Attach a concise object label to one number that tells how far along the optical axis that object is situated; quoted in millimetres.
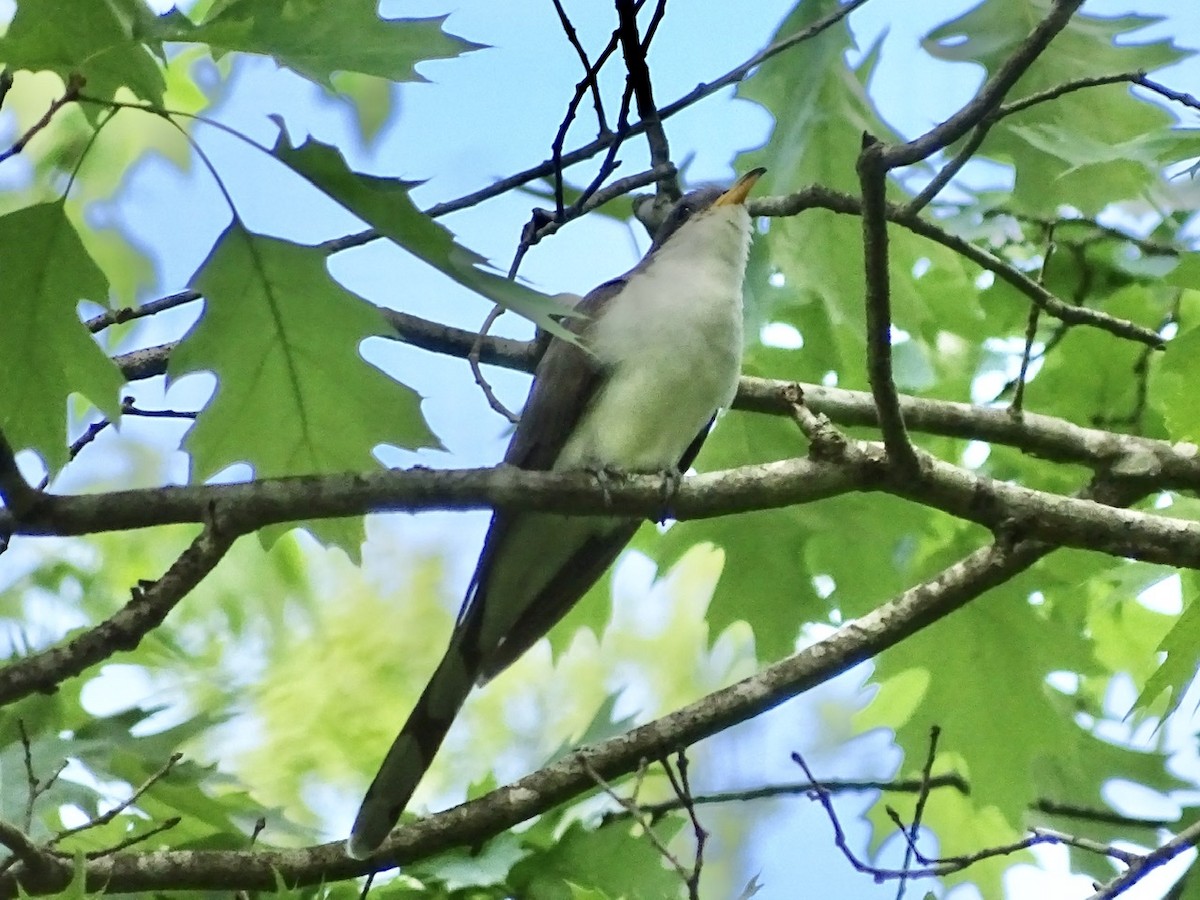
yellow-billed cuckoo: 6074
